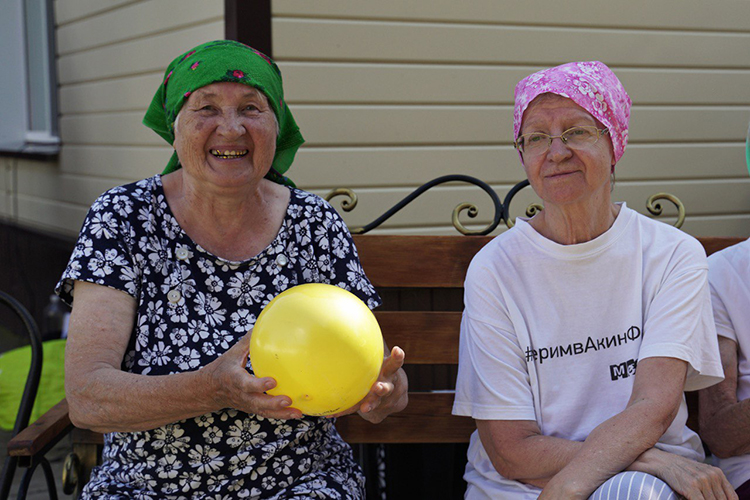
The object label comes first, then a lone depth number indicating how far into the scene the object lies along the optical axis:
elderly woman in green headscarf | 1.99
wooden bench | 2.69
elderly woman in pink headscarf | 2.07
